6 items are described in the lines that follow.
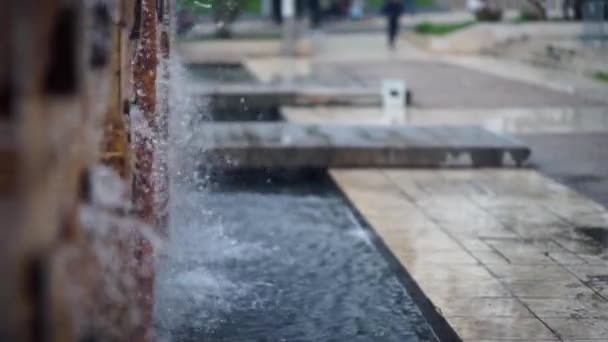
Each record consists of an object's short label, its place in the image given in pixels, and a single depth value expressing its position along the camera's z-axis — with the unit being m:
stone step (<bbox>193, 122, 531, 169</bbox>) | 10.40
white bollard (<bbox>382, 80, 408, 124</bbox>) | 15.58
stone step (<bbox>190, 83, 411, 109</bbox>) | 15.51
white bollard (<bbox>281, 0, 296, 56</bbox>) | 24.62
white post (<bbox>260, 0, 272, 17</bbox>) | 39.59
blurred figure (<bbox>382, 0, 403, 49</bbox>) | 27.94
